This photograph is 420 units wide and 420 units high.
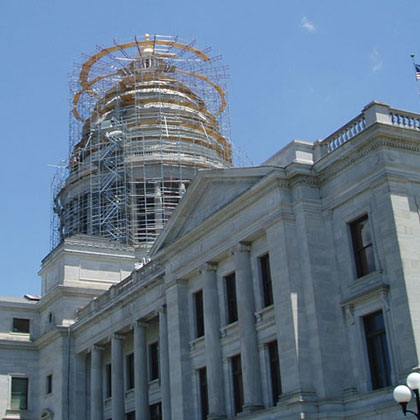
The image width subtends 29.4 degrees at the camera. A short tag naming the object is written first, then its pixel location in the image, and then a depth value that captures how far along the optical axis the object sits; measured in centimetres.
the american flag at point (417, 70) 3331
